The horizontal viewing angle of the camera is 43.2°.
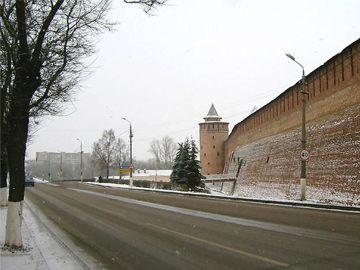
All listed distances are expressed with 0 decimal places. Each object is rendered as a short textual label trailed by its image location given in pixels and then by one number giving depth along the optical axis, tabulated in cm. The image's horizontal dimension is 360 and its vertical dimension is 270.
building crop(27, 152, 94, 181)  12719
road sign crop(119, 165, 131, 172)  6204
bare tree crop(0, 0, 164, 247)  903
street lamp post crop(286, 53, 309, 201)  2111
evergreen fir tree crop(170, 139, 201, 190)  4294
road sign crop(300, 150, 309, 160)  2114
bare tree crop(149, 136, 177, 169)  14412
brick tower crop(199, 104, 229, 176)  7319
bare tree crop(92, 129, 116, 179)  8456
